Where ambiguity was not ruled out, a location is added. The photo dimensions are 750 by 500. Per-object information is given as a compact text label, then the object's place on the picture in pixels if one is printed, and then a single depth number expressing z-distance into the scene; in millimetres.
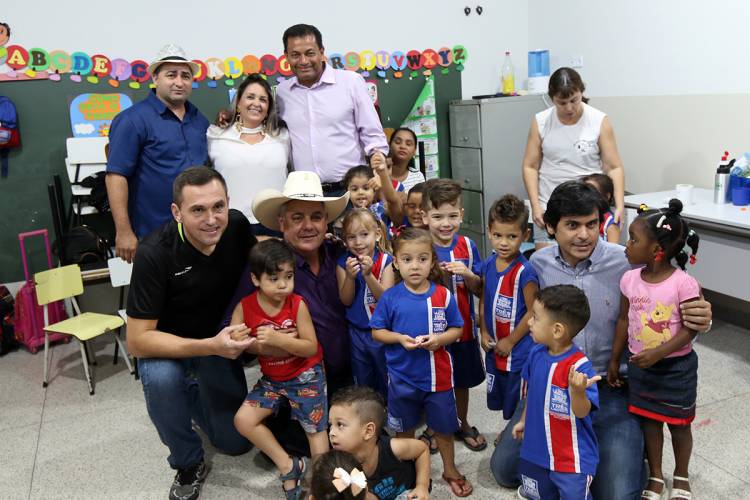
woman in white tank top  3364
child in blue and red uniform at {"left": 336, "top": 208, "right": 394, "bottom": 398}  2426
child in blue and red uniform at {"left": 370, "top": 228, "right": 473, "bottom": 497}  2207
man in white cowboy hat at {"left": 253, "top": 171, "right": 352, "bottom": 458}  2445
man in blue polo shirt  2941
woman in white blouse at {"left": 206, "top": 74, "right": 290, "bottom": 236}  2916
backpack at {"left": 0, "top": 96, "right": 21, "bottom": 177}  4109
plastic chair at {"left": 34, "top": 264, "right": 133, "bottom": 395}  3492
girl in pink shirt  1985
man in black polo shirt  2260
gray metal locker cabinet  5090
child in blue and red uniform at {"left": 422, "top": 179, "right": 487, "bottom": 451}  2465
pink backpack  4051
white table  3121
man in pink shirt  3096
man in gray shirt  2094
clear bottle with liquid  5453
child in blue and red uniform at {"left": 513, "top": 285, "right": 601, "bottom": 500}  1866
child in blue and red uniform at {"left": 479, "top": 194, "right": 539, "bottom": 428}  2271
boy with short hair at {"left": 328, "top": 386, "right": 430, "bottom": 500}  1965
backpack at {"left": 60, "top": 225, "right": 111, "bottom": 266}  4105
